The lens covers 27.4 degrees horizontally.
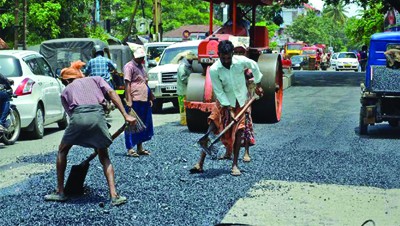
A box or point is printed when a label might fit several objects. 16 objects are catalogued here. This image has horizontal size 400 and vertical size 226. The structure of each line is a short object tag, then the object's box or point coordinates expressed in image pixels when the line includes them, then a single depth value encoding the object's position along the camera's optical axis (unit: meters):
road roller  15.29
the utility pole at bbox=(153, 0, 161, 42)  43.03
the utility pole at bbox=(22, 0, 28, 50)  28.17
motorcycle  14.27
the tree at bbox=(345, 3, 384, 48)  42.06
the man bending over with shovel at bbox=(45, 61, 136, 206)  8.33
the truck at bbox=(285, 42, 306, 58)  70.00
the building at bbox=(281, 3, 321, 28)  158.88
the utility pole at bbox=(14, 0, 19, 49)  28.33
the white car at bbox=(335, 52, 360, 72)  59.03
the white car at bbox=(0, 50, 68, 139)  15.00
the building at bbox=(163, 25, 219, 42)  72.06
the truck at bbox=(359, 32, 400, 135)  14.49
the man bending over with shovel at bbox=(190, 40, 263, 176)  10.29
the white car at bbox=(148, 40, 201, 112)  21.53
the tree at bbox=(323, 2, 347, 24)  145.50
